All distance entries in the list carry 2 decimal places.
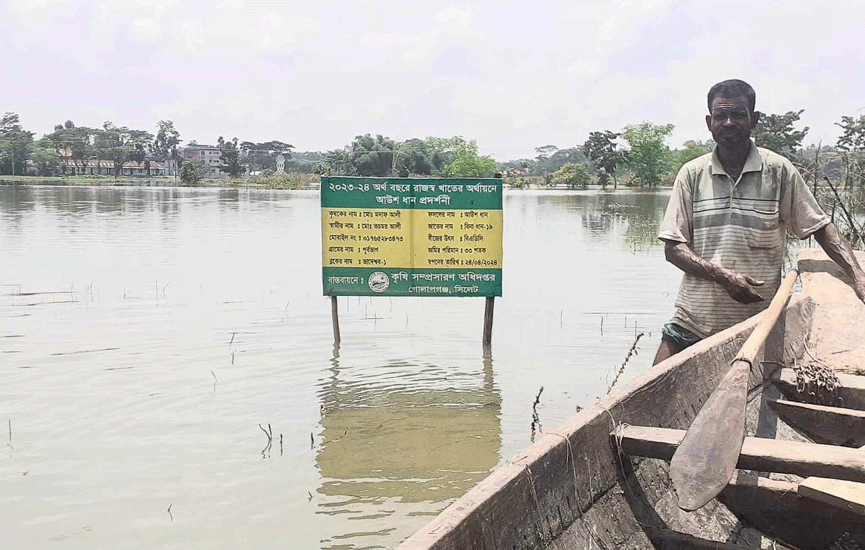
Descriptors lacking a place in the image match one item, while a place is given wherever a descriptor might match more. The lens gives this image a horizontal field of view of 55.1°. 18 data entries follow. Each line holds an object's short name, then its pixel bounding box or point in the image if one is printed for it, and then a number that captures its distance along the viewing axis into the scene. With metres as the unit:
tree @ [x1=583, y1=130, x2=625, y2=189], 70.06
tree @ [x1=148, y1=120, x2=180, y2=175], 120.00
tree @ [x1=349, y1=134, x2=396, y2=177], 73.12
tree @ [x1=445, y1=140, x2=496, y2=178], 92.88
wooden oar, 2.15
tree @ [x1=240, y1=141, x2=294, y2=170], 129.12
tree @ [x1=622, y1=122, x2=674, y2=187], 76.06
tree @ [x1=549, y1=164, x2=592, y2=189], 75.62
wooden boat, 2.04
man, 3.54
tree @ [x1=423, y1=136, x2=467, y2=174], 91.12
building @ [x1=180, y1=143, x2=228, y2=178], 135.25
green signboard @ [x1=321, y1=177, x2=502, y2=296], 6.88
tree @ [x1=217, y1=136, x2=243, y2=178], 87.69
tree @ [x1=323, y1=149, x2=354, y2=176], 75.32
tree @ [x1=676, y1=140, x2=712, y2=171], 77.19
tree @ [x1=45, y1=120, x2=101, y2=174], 102.88
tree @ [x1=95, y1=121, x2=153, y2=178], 105.75
